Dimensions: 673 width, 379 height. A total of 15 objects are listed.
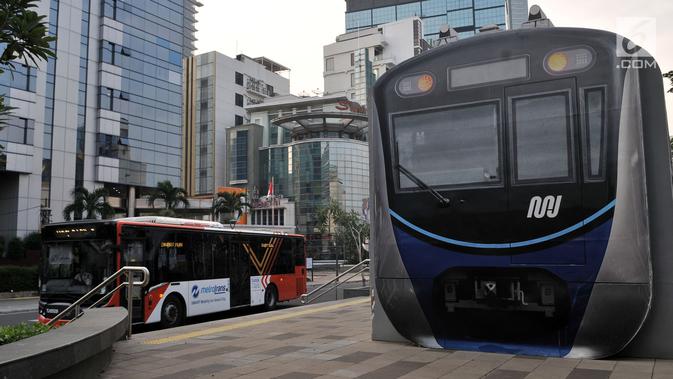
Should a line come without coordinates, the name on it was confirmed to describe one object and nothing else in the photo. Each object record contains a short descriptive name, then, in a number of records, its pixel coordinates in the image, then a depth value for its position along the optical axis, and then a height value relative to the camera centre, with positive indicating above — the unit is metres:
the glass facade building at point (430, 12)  150.88 +63.07
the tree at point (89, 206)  49.09 +2.65
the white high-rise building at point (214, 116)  111.75 +24.72
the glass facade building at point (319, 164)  95.25 +12.63
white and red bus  12.74 -0.70
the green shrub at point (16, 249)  45.69 -1.03
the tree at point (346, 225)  77.50 +1.28
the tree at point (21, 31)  5.80 +2.17
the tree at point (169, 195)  54.78 +4.02
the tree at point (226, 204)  67.19 +3.76
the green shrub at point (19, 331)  5.40 -0.98
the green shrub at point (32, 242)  46.16 -0.46
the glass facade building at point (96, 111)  47.78 +12.37
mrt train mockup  5.50 +0.38
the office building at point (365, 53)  126.50 +42.22
